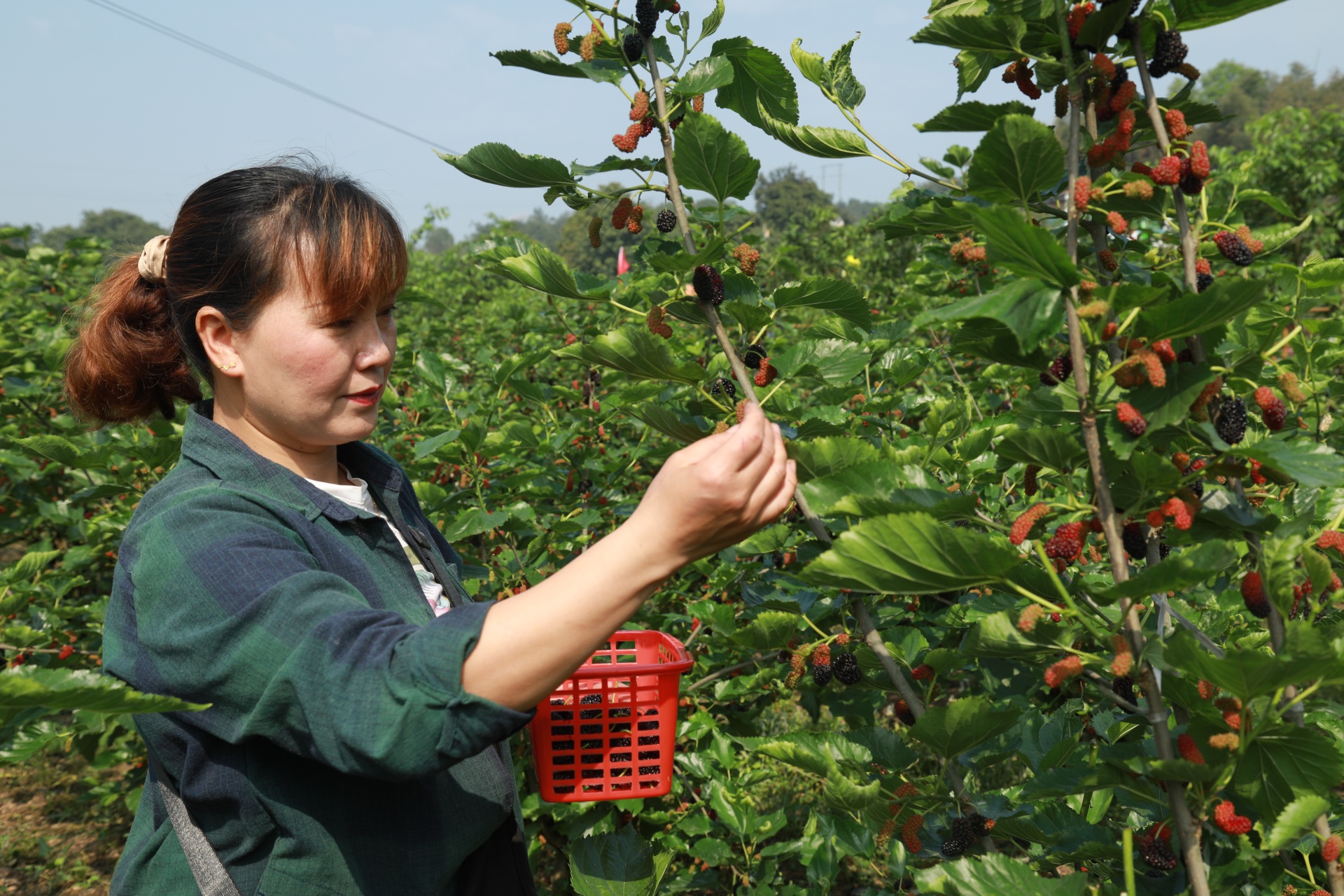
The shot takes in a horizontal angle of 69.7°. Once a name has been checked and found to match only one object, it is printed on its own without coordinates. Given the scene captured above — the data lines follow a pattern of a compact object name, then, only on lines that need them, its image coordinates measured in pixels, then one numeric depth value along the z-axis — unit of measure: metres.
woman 0.89
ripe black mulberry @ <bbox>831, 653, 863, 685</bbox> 1.30
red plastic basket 1.48
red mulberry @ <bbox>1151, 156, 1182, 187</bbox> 0.98
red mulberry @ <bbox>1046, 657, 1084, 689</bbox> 0.90
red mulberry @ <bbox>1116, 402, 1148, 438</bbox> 0.90
